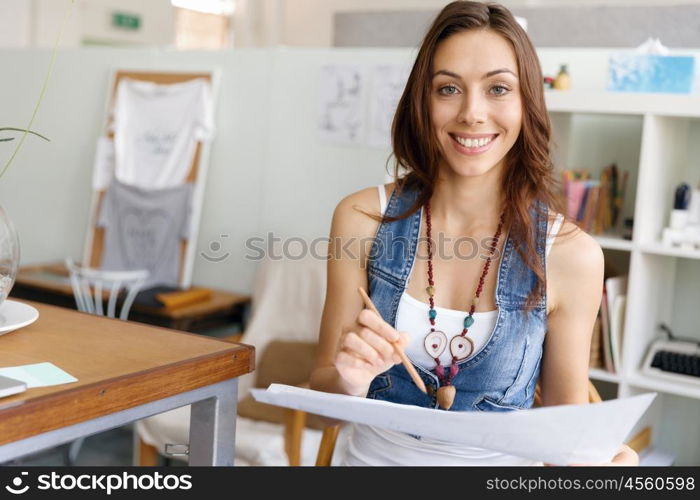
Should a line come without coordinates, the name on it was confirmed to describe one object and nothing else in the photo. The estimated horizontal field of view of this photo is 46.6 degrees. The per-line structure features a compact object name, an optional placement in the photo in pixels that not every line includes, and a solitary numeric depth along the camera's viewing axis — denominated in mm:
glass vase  1147
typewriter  2385
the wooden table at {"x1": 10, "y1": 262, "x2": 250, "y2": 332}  3398
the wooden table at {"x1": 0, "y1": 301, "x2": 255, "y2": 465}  920
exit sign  7199
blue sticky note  965
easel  3803
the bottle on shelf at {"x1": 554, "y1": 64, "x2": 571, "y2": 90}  2539
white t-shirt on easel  3822
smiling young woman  1489
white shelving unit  2332
